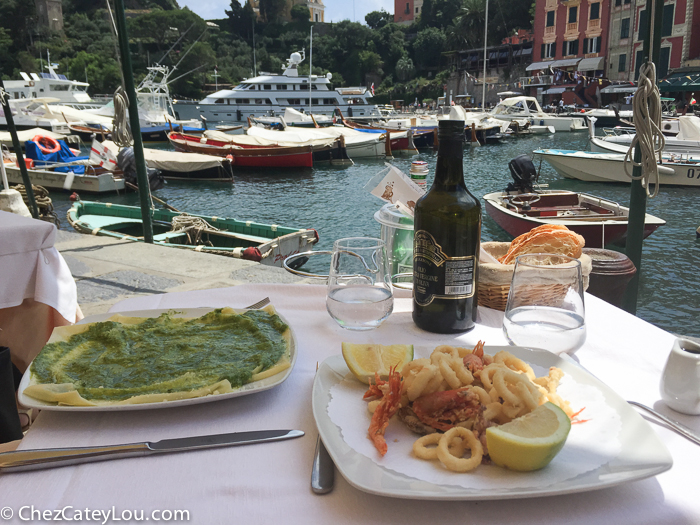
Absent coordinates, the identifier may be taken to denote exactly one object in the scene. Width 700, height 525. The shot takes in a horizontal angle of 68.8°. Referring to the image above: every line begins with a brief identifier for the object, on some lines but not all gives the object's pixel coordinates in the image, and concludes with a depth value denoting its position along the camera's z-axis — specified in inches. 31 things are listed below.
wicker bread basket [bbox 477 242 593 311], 49.3
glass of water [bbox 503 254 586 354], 35.9
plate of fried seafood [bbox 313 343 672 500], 23.9
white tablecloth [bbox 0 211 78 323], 58.8
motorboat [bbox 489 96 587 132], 1157.1
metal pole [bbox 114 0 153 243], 151.2
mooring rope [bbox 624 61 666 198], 78.5
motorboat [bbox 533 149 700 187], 492.1
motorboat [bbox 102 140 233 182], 650.8
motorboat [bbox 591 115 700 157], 521.7
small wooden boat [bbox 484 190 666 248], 271.1
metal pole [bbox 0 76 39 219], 209.6
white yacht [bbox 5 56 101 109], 1359.5
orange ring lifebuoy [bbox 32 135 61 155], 605.4
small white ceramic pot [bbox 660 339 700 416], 31.7
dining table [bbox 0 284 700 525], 24.0
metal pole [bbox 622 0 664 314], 89.8
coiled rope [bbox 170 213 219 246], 283.9
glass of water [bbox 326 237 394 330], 42.6
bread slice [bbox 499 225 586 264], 50.1
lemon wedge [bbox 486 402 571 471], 23.6
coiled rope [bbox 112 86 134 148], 158.6
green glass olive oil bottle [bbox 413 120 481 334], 40.8
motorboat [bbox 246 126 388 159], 814.5
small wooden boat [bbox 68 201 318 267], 266.7
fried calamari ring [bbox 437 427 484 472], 24.5
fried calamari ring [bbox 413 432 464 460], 25.7
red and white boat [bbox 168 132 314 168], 727.7
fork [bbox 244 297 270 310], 50.0
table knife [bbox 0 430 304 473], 27.0
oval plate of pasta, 31.8
